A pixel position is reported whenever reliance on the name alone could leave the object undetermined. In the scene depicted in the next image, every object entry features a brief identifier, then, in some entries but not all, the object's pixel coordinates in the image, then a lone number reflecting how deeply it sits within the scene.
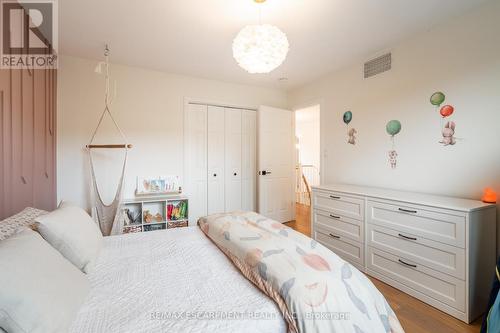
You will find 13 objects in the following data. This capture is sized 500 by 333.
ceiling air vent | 2.51
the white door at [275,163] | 3.69
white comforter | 0.84
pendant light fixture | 1.53
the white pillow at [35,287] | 0.70
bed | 0.80
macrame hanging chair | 2.46
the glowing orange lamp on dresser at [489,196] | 1.75
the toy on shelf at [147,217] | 2.96
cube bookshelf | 2.83
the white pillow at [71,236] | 1.13
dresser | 1.65
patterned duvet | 0.88
